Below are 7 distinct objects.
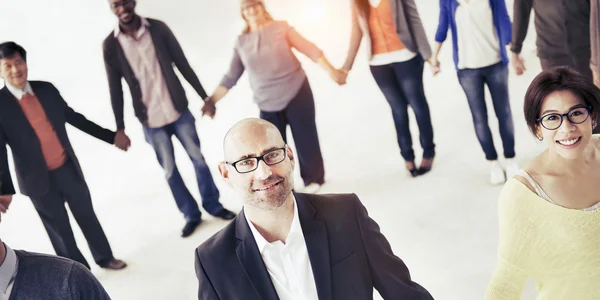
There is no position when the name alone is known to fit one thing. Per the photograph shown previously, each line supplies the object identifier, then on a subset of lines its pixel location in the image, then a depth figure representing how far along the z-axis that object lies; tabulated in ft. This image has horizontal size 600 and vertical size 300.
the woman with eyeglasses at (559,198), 6.60
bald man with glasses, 6.71
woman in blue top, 11.18
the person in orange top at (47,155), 9.89
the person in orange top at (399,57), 11.28
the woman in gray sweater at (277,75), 10.98
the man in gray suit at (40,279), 6.23
